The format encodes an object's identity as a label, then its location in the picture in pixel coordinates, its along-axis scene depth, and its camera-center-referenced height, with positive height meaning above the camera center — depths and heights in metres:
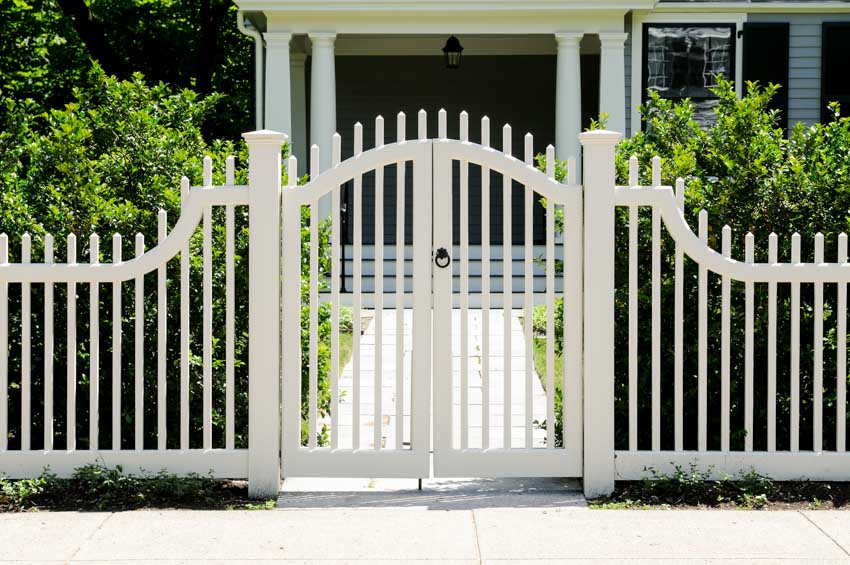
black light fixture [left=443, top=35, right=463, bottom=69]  14.56 +2.76
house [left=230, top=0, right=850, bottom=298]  13.96 +2.90
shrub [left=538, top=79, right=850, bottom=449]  6.27 +0.28
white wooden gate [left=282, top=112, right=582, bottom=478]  5.80 -0.30
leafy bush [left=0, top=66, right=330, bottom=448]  6.32 +0.28
